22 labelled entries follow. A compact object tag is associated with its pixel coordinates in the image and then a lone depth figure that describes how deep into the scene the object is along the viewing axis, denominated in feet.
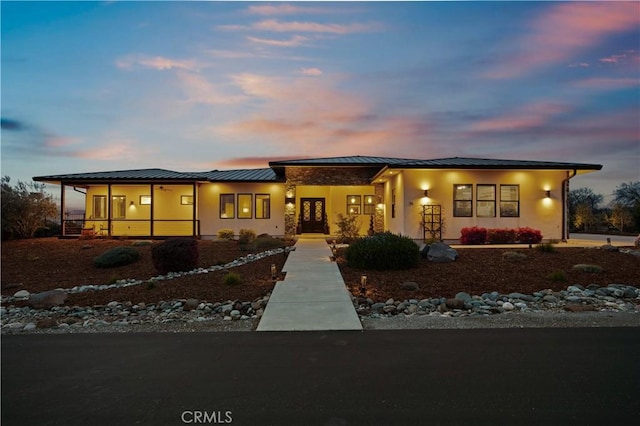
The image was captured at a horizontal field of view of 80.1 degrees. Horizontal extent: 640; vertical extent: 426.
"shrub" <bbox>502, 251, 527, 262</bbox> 38.29
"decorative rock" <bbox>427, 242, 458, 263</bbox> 37.68
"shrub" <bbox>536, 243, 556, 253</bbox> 41.41
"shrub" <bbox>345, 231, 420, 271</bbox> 35.04
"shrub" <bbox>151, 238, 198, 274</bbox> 36.50
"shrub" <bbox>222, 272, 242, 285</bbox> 30.04
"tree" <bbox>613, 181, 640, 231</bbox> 110.32
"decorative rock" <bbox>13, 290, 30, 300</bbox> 28.98
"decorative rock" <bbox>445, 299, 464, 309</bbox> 23.35
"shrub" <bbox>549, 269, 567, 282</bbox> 29.94
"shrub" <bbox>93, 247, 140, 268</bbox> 40.72
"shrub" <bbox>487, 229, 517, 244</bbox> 54.70
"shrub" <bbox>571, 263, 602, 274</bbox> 32.30
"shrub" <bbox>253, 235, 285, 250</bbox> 54.34
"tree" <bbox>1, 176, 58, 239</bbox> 70.23
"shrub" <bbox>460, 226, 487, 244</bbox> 54.24
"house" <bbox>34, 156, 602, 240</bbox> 57.36
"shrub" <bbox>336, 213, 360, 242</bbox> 61.11
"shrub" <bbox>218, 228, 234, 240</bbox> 67.44
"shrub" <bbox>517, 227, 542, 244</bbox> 55.06
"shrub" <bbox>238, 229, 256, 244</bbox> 56.64
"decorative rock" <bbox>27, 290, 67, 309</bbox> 25.43
